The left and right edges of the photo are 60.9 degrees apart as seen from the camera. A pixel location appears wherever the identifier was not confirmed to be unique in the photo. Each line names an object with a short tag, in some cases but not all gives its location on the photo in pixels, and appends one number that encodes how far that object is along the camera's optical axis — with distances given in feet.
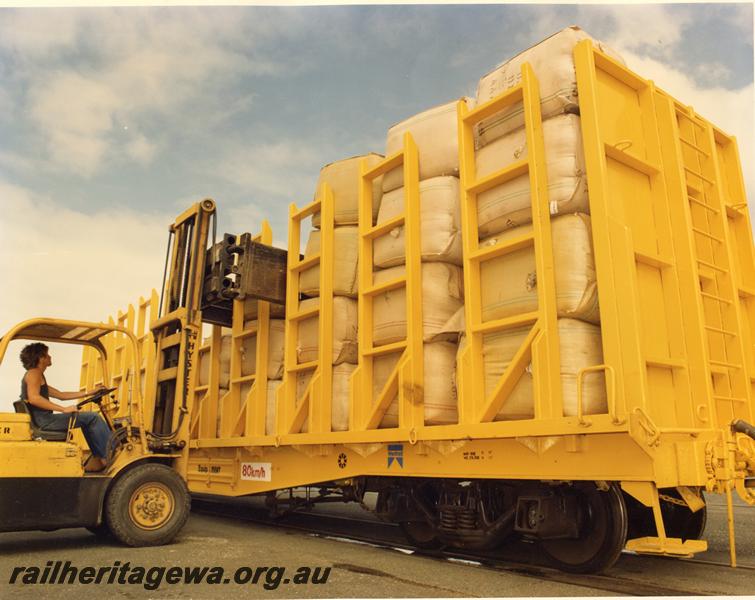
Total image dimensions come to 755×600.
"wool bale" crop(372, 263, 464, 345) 17.85
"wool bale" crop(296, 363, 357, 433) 19.90
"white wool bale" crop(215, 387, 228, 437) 26.07
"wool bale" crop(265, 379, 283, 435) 23.28
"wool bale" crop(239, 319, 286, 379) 24.27
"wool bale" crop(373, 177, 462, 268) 18.02
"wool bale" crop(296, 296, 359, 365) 20.84
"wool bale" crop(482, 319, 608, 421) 13.97
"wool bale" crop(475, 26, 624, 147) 15.79
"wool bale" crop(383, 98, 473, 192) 18.80
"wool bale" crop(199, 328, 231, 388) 27.43
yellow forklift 17.47
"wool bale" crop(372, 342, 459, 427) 17.15
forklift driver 18.53
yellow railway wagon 13.82
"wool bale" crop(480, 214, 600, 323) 14.51
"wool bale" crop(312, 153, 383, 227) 22.35
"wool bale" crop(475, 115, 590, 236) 15.15
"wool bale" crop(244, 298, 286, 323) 24.88
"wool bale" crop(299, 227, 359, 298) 21.42
